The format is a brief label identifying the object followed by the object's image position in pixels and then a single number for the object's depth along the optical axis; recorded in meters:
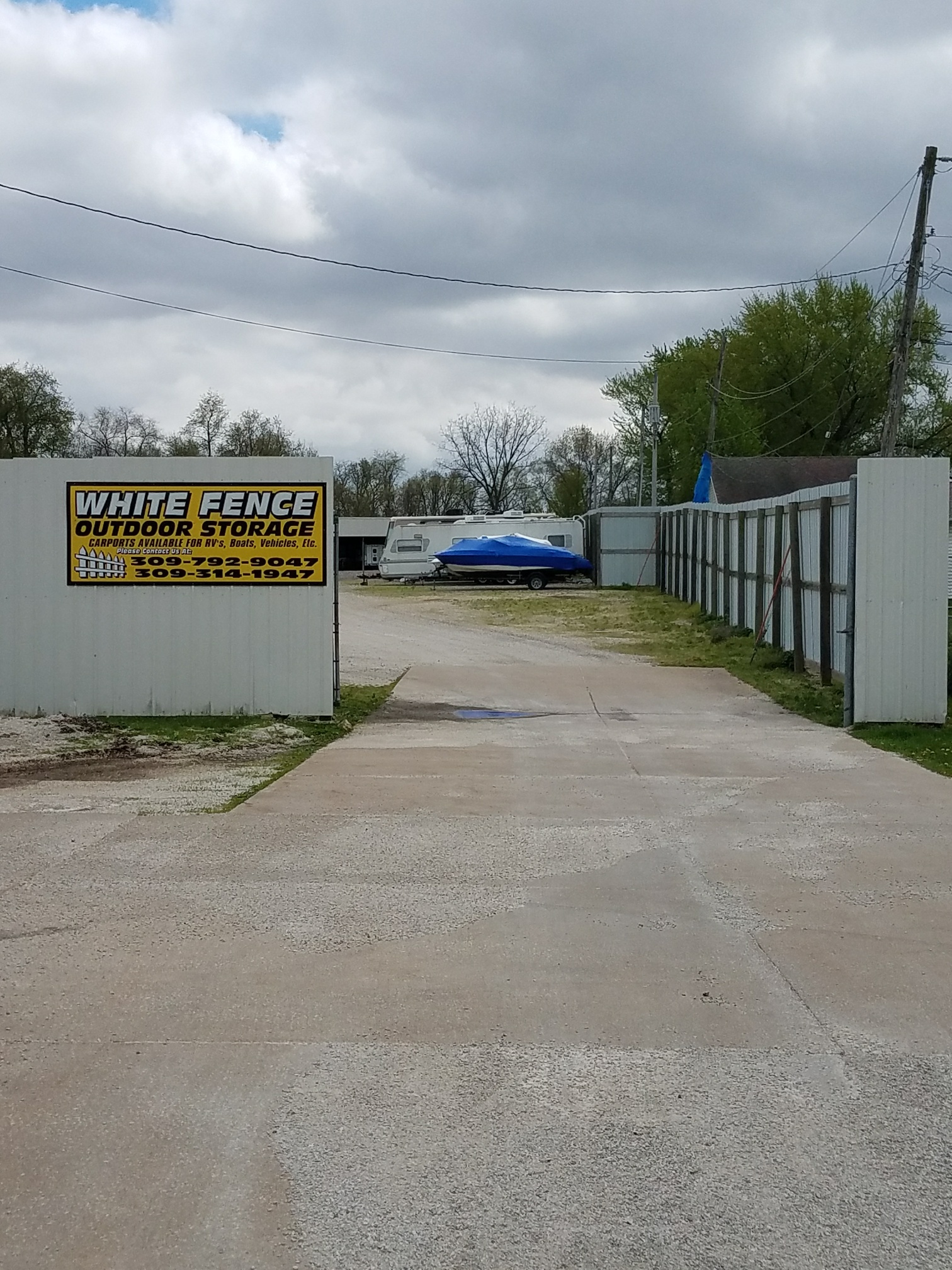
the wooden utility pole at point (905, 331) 24.98
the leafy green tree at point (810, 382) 50.06
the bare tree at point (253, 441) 66.56
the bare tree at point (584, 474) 78.56
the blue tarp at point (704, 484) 41.44
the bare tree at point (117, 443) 53.50
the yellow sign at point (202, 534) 13.83
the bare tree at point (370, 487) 87.31
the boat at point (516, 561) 45.41
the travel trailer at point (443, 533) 47.59
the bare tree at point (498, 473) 89.31
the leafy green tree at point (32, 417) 47.09
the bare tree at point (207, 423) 66.19
